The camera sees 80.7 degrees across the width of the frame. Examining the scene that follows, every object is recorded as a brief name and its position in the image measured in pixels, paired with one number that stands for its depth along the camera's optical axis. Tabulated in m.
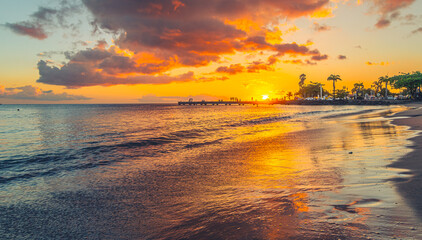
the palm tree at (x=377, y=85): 192.05
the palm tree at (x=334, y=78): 161.88
